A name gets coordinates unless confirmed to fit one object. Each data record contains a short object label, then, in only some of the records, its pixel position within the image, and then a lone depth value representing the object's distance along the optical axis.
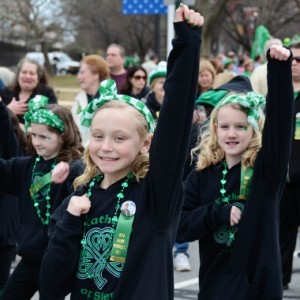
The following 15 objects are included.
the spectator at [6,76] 11.89
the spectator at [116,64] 11.84
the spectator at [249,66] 21.49
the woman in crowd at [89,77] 9.84
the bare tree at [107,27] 64.91
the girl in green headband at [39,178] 5.37
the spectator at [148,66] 18.34
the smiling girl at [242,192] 4.26
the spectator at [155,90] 8.96
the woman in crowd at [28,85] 9.43
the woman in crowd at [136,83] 10.90
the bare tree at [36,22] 49.05
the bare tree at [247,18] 30.15
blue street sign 13.70
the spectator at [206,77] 10.12
